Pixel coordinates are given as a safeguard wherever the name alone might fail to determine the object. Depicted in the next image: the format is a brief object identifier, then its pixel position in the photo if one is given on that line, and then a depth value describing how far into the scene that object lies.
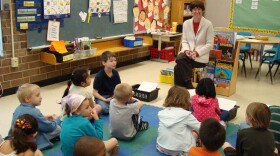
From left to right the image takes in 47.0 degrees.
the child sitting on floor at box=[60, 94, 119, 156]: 2.36
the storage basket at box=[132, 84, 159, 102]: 4.57
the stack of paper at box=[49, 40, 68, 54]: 5.06
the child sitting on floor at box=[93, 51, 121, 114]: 3.92
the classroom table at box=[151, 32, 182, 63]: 7.22
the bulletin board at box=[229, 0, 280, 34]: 7.92
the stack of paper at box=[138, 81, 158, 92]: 4.63
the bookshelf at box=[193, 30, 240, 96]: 5.00
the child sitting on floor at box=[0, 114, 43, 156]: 2.00
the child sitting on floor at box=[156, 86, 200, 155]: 2.79
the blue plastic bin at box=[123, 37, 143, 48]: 6.61
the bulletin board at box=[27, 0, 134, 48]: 5.00
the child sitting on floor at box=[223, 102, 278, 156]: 2.20
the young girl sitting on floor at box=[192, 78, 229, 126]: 3.26
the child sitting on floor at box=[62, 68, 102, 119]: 3.34
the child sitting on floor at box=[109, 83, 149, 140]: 3.14
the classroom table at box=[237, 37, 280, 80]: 5.67
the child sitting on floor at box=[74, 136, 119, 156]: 1.75
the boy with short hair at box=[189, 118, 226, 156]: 2.09
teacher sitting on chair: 4.91
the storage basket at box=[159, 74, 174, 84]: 5.54
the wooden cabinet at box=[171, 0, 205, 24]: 7.88
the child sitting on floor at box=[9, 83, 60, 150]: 2.75
